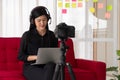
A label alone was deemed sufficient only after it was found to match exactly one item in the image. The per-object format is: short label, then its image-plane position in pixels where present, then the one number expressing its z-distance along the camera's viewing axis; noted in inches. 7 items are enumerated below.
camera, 90.2
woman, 110.9
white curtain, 225.1
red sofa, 123.5
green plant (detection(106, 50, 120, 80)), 123.5
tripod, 89.4
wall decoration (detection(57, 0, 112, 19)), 163.9
